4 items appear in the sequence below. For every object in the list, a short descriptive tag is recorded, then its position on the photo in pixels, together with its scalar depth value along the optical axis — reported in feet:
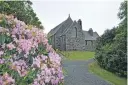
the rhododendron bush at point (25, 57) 3.85
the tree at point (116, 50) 22.48
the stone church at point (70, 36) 62.73
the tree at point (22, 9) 21.99
